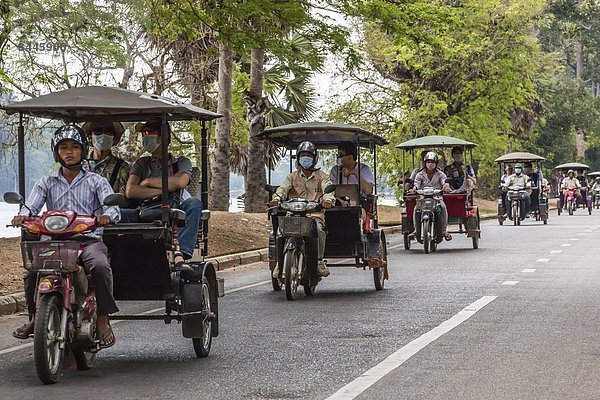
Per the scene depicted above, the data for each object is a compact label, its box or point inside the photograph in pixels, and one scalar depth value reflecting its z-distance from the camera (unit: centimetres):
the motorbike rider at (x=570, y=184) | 5359
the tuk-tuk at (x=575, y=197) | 5378
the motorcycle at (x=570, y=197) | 5337
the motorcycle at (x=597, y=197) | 6512
